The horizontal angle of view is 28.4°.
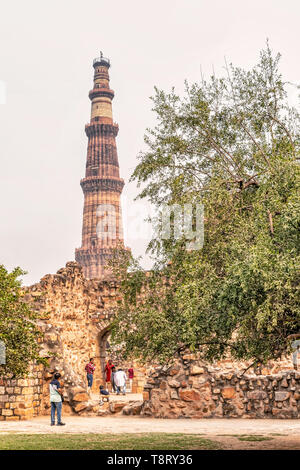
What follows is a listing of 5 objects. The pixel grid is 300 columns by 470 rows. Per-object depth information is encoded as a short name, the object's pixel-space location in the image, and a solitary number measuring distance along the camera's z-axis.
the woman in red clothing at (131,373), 22.02
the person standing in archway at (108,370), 19.67
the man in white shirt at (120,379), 19.78
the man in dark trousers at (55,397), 12.42
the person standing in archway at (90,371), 19.48
